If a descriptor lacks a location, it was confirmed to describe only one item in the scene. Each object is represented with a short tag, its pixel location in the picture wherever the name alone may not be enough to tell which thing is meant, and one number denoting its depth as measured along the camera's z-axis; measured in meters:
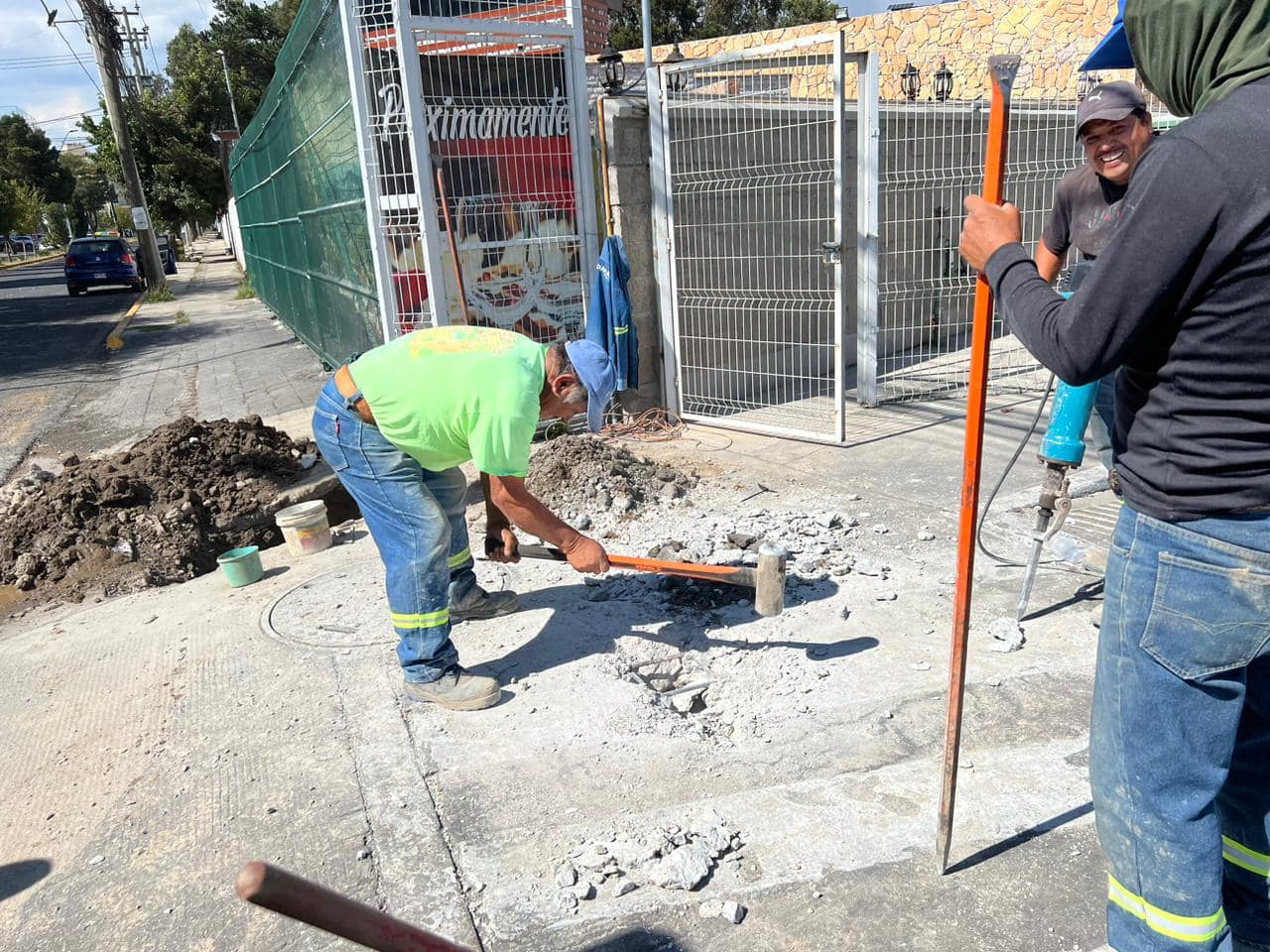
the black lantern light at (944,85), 9.50
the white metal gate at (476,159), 5.98
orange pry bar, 1.85
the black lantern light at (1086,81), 7.64
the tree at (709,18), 29.77
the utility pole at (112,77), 18.62
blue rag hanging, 6.53
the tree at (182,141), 30.91
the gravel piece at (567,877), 2.39
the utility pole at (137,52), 42.44
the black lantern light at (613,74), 6.85
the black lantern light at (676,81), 6.55
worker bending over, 2.90
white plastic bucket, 4.95
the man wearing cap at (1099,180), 3.71
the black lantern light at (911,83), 8.75
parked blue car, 23.67
